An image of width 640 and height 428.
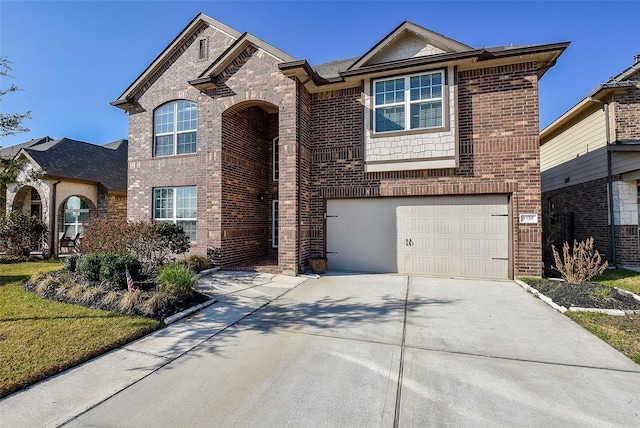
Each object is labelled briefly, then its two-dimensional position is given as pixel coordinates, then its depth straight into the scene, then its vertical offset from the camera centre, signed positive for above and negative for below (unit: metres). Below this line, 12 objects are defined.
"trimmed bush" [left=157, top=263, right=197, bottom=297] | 5.77 -1.22
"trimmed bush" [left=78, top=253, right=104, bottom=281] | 6.52 -1.02
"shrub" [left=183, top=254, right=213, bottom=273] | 8.48 -1.21
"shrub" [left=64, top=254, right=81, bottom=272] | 7.72 -1.10
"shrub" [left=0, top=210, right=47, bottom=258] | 11.16 -0.40
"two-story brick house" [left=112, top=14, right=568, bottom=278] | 8.05 +2.10
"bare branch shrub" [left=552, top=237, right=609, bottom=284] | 6.98 -1.17
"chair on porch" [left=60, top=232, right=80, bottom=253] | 13.51 -0.92
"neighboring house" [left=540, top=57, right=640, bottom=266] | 9.53 +1.90
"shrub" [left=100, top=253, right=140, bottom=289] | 6.16 -1.00
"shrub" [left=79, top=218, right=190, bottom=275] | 7.85 -0.47
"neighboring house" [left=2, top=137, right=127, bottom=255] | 12.43 +1.61
